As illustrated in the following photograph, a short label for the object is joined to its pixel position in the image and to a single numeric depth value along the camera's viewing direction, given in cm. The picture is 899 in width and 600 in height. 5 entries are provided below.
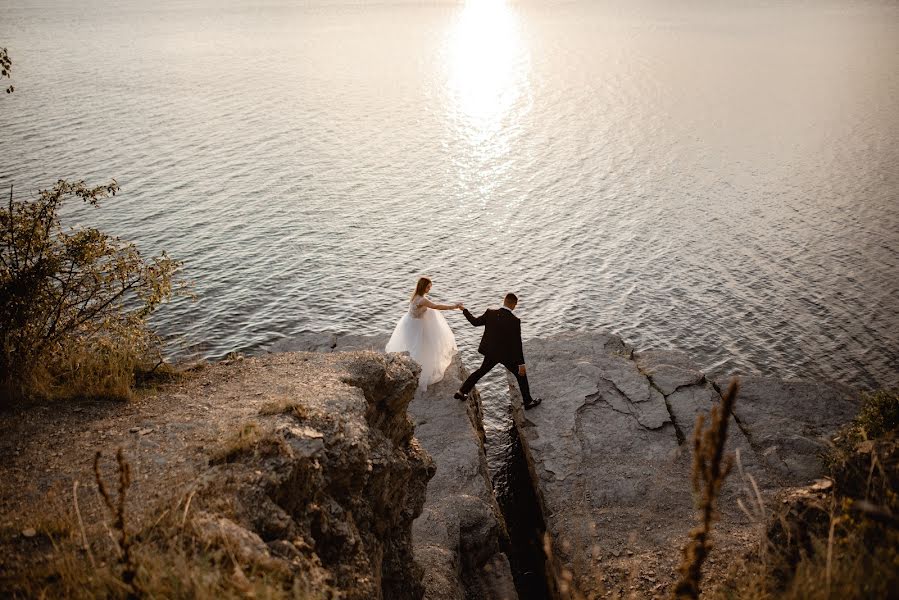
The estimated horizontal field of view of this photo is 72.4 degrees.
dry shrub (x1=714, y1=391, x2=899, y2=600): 444
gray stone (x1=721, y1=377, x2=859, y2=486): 1330
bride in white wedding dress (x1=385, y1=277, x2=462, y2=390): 1500
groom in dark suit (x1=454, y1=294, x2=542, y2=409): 1412
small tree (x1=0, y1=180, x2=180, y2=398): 978
